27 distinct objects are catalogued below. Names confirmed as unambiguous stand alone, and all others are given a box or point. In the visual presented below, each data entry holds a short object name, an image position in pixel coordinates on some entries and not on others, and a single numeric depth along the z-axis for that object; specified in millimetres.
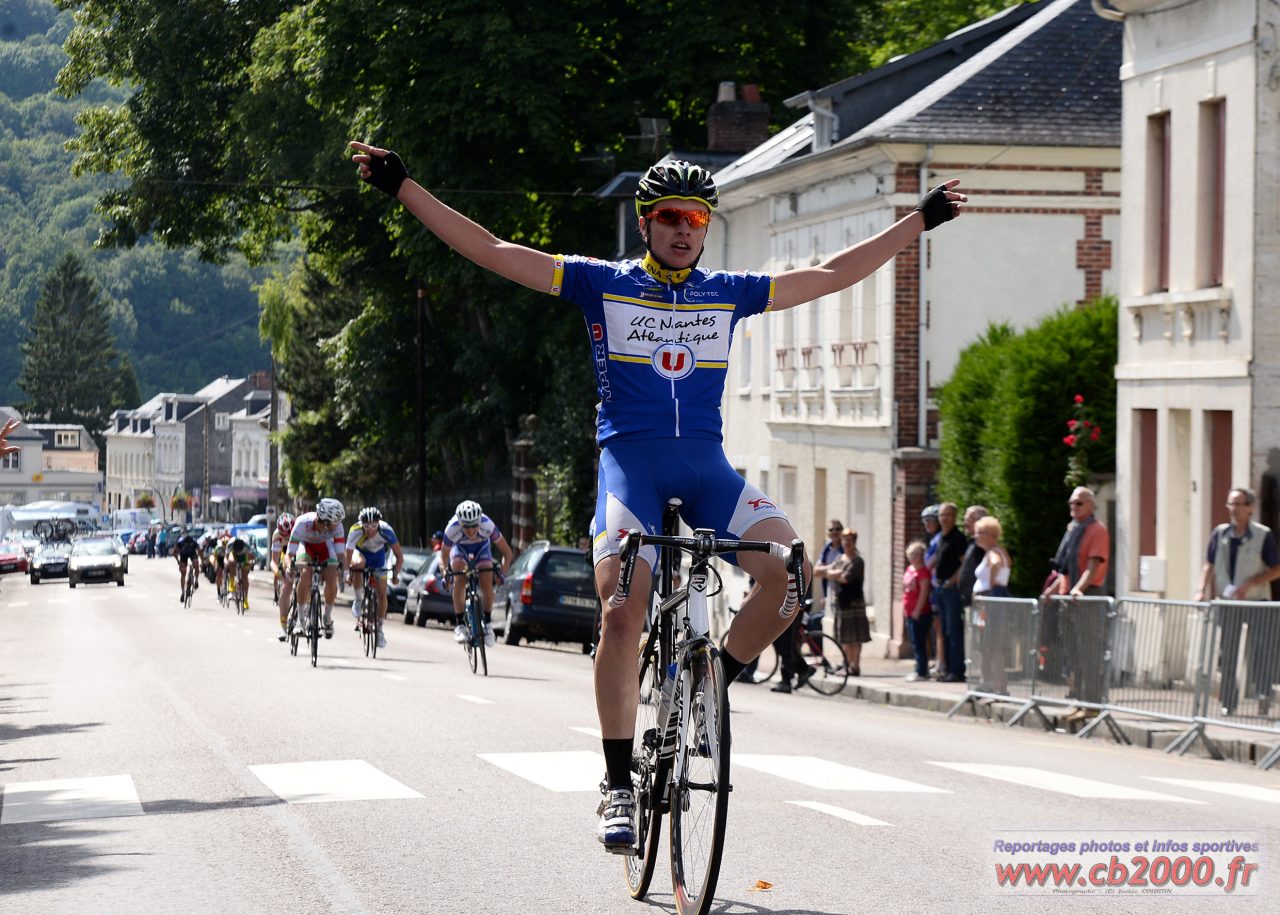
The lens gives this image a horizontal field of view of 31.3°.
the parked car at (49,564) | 77438
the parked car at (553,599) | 33094
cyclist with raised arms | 7219
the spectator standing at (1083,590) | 18438
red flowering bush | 26500
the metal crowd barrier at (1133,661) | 16172
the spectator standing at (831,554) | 25805
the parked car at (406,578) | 45062
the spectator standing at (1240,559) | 18109
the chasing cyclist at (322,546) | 24375
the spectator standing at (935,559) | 23594
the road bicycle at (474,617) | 23125
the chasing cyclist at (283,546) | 26188
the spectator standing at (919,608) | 24312
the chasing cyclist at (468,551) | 23109
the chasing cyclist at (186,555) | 52094
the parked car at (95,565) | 69938
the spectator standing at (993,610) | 19969
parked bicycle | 23688
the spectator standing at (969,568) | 22594
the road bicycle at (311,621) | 24031
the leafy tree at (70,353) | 173500
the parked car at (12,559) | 90875
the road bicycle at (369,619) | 26047
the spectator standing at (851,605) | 24891
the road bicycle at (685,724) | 6785
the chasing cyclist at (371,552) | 24812
